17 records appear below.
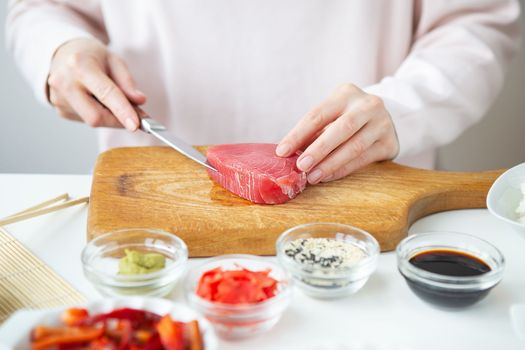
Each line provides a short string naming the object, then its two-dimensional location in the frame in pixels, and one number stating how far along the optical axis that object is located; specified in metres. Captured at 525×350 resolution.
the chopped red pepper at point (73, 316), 1.03
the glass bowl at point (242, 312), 1.10
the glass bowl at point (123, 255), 1.20
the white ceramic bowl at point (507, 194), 1.48
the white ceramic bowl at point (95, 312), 0.99
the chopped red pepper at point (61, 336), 0.98
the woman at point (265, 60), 1.97
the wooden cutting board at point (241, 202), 1.47
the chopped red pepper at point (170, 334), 0.98
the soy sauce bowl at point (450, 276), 1.20
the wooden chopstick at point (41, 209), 1.55
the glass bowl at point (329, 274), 1.24
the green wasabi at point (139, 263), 1.22
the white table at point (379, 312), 1.16
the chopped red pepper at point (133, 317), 1.05
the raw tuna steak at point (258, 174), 1.58
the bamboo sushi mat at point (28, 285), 1.25
